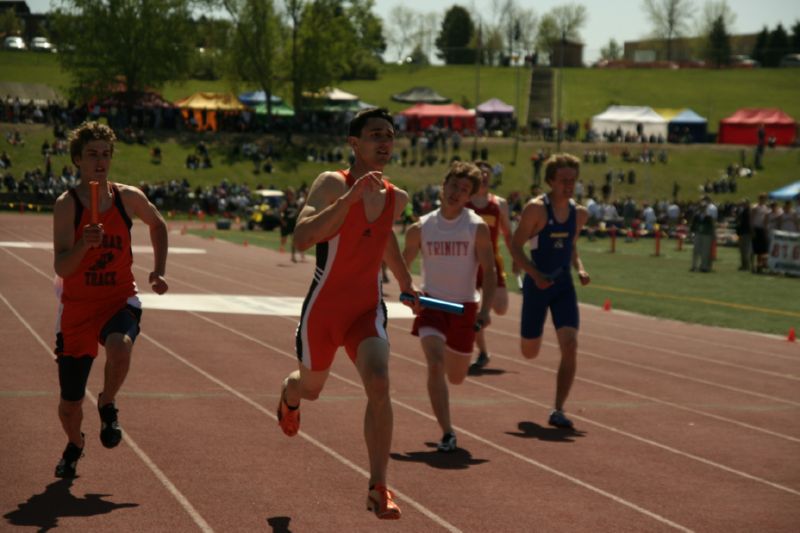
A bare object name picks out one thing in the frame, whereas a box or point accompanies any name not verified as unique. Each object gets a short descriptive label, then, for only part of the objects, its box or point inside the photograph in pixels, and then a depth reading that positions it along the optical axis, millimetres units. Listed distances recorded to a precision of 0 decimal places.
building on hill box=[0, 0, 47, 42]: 150125
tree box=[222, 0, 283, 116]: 77438
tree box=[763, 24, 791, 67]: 144250
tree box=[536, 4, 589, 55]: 152000
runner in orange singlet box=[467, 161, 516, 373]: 11484
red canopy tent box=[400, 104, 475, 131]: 72438
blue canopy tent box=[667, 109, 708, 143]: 77312
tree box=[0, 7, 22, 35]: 140500
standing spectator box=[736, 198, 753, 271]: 30844
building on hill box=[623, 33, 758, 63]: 154375
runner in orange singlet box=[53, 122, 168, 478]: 7105
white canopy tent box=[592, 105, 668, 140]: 75750
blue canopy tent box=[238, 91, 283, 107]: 75688
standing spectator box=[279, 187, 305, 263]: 32125
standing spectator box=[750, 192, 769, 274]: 30250
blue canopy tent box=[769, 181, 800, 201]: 41344
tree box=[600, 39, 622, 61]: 172875
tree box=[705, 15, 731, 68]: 142625
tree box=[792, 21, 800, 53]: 146000
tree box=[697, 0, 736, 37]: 154000
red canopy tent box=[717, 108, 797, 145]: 76562
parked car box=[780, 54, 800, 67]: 132000
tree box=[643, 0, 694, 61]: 161000
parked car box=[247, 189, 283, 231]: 46625
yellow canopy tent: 69062
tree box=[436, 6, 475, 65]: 159500
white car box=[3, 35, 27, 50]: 106562
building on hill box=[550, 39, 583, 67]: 134875
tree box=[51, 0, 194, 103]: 77188
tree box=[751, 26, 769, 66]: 144875
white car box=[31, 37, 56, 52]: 105562
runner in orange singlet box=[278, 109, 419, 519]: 6306
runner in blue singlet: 9789
